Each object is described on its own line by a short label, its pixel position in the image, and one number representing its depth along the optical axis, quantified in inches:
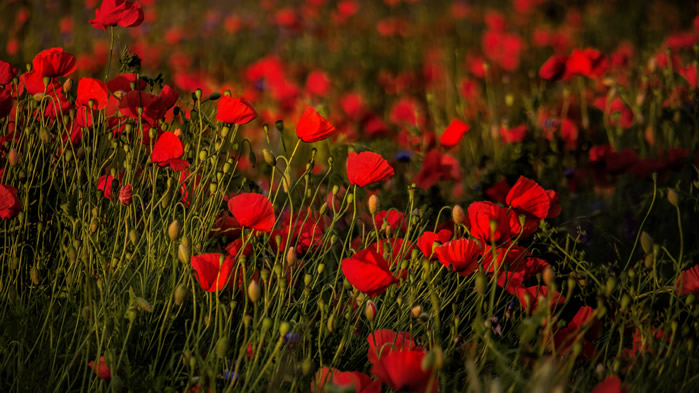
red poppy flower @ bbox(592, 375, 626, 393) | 144.9
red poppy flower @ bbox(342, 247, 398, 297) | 148.7
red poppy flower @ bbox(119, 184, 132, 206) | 155.7
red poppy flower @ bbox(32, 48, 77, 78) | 159.1
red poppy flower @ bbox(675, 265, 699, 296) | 154.6
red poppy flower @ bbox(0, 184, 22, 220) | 154.0
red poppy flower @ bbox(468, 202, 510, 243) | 154.8
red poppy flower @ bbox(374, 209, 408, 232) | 162.1
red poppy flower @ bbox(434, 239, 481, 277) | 153.2
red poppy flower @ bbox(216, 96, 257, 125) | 157.4
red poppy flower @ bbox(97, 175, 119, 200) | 159.4
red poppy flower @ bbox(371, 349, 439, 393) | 144.4
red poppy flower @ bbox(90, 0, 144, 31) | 161.6
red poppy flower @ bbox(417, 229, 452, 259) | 155.1
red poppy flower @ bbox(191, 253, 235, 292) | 150.0
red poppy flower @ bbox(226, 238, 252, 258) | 158.7
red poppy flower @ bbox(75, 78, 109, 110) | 159.0
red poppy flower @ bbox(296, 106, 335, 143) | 157.3
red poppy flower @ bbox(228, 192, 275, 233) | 153.5
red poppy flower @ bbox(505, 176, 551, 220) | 157.4
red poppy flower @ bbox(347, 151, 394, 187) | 155.6
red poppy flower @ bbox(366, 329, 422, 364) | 149.4
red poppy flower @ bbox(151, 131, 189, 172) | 156.0
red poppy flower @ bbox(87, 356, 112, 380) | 147.7
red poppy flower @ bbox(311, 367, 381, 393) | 146.2
